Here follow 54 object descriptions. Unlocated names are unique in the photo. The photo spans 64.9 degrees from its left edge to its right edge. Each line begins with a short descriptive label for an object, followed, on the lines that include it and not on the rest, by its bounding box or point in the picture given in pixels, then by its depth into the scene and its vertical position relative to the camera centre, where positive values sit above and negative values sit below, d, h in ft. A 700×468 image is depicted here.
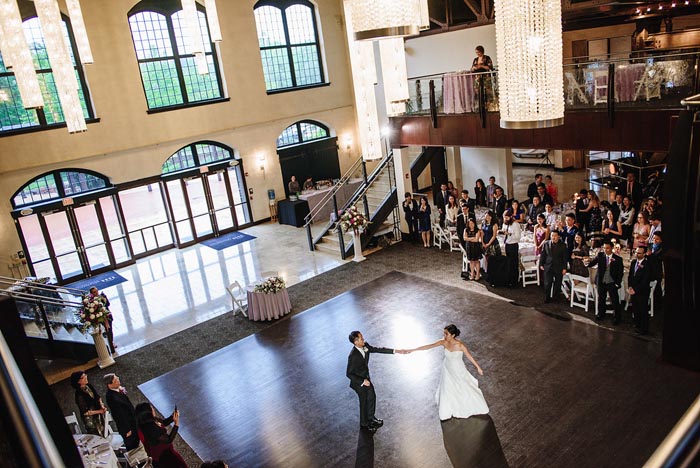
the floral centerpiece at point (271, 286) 39.52 -12.45
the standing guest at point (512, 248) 39.31 -12.12
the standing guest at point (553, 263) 35.27 -12.35
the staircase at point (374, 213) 52.75 -11.64
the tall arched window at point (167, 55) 58.59 +6.95
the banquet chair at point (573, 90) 36.14 -1.68
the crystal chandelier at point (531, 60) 12.80 +0.23
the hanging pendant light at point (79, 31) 25.00 +4.67
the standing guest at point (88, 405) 25.81 -12.52
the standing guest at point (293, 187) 68.80 -10.02
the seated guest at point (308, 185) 70.79 -10.34
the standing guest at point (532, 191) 49.61 -10.54
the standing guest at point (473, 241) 41.22 -11.75
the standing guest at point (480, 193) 56.39 -11.52
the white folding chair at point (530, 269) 39.78 -13.91
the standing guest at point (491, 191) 51.19 -10.48
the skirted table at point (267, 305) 39.60 -13.79
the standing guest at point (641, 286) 30.40 -12.45
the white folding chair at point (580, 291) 34.63 -13.95
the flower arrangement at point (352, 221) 48.55 -10.74
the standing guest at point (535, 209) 45.32 -11.13
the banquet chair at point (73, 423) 27.45 -14.00
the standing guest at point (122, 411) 24.85 -12.49
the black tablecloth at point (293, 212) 65.82 -12.62
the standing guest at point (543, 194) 45.91 -10.15
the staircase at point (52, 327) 36.09 -12.17
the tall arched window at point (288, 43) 67.46 +7.35
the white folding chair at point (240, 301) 41.55 -14.16
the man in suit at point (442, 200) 50.86 -10.78
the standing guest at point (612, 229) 38.52 -11.56
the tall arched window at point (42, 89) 50.83 +4.44
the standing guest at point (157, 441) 21.84 -12.26
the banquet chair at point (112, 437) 26.27 -14.52
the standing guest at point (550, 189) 49.34 -10.58
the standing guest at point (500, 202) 48.32 -10.88
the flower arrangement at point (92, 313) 35.26 -11.28
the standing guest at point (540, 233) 38.14 -11.15
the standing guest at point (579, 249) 35.50 -11.66
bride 25.30 -14.01
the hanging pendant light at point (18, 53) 21.88 +3.67
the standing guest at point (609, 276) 31.99 -12.30
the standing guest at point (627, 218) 39.58 -11.36
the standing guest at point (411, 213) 51.37 -11.41
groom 25.22 -12.45
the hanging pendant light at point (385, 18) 12.16 +1.55
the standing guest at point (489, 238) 40.68 -11.62
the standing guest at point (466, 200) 47.70 -10.15
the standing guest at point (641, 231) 34.42 -10.98
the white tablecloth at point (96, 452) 22.31 -12.91
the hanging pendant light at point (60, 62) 22.03 +3.10
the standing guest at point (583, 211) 43.45 -11.30
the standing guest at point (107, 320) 36.27 -12.31
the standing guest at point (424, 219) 50.47 -11.89
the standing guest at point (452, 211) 48.47 -11.07
